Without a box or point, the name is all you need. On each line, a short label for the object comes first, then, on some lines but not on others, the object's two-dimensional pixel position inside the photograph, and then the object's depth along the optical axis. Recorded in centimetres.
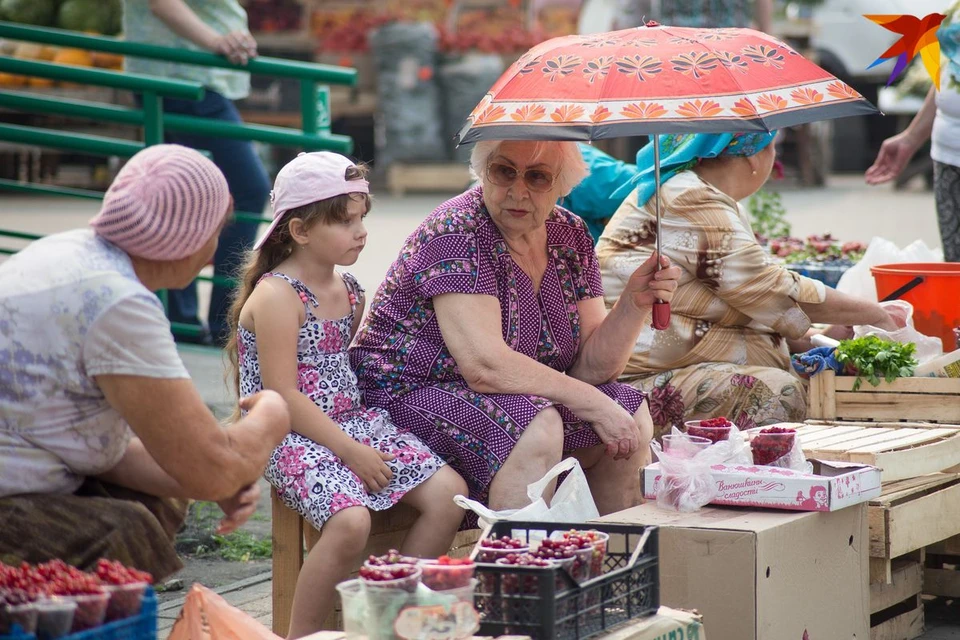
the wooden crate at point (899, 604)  688
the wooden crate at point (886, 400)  782
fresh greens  782
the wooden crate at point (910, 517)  658
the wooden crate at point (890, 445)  677
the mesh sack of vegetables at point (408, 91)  2811
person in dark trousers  1119
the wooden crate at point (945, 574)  753
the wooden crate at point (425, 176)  2906
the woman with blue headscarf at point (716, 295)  798
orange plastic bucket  854
